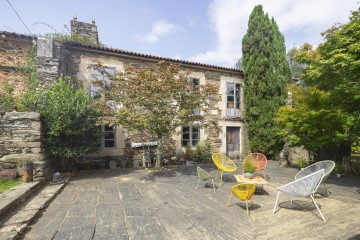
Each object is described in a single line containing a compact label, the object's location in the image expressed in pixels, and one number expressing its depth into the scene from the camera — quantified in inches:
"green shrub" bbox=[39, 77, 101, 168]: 256.7
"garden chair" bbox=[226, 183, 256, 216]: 151.1
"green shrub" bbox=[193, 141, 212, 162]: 412.5
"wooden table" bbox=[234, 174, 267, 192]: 192.7
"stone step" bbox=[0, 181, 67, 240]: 124.0
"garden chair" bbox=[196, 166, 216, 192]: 216.4
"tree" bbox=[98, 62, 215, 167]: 270.1
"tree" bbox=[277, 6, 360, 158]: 190.7
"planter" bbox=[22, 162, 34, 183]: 215.9
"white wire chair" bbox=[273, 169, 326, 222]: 148.8
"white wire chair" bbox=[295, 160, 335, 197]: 193.2
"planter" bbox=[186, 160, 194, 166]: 404.2
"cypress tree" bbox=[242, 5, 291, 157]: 438.0
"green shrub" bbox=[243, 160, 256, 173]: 212.2
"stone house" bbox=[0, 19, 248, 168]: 320.5
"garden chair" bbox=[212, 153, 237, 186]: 257.6
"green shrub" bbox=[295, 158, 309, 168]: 349.1
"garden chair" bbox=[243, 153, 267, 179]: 267.0
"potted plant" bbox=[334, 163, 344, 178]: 283.3
